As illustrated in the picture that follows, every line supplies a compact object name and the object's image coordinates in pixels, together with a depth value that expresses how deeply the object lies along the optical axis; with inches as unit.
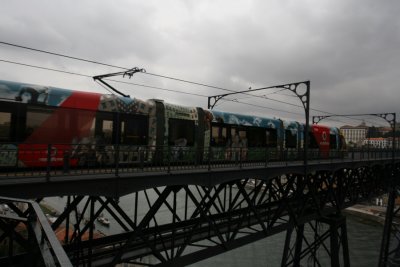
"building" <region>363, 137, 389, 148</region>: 3463.1
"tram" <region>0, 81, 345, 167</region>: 366.9
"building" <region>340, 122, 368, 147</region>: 4657.2
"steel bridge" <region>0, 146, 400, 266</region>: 261.7
